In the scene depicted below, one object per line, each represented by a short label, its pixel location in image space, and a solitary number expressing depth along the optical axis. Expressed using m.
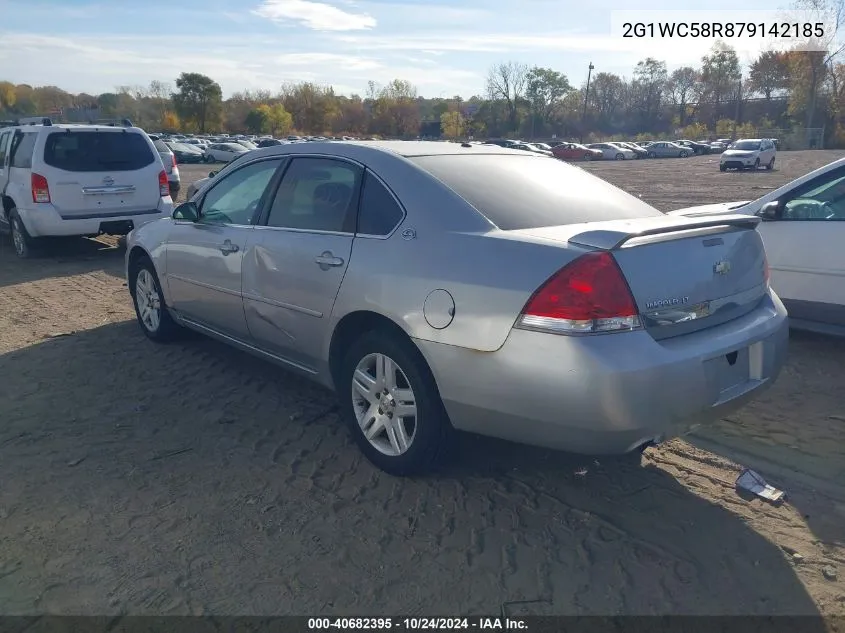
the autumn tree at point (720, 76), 87.94
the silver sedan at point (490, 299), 2.91
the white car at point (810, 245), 5.32
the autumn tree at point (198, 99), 81.12
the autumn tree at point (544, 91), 91.31
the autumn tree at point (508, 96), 89.47
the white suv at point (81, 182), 9.30
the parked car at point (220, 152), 43.66
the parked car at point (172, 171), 14.63
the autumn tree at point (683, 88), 99.49
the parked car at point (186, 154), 43.97
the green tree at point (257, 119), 83.38
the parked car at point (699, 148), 64.19
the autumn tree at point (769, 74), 73.94
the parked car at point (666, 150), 60.53
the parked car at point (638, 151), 60.28
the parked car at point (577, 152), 55.41
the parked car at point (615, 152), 57.06
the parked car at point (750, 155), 35.75
